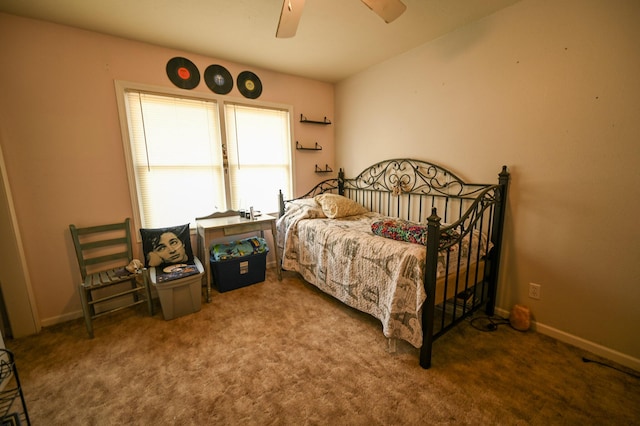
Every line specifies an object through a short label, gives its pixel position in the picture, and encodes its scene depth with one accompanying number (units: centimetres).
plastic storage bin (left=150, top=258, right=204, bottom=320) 213
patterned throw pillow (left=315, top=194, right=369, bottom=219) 283
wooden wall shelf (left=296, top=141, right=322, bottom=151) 339
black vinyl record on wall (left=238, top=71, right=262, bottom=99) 290
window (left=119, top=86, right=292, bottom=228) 248
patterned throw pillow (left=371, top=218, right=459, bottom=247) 174
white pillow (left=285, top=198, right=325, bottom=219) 284
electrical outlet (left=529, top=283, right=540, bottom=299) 196
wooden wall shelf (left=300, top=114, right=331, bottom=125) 336
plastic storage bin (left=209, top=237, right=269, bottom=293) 263
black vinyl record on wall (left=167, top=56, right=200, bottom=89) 251
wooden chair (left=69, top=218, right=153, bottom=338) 209
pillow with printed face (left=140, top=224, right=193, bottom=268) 237
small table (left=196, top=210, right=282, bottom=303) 246
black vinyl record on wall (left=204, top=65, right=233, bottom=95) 270
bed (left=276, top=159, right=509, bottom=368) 163
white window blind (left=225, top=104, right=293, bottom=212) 298
